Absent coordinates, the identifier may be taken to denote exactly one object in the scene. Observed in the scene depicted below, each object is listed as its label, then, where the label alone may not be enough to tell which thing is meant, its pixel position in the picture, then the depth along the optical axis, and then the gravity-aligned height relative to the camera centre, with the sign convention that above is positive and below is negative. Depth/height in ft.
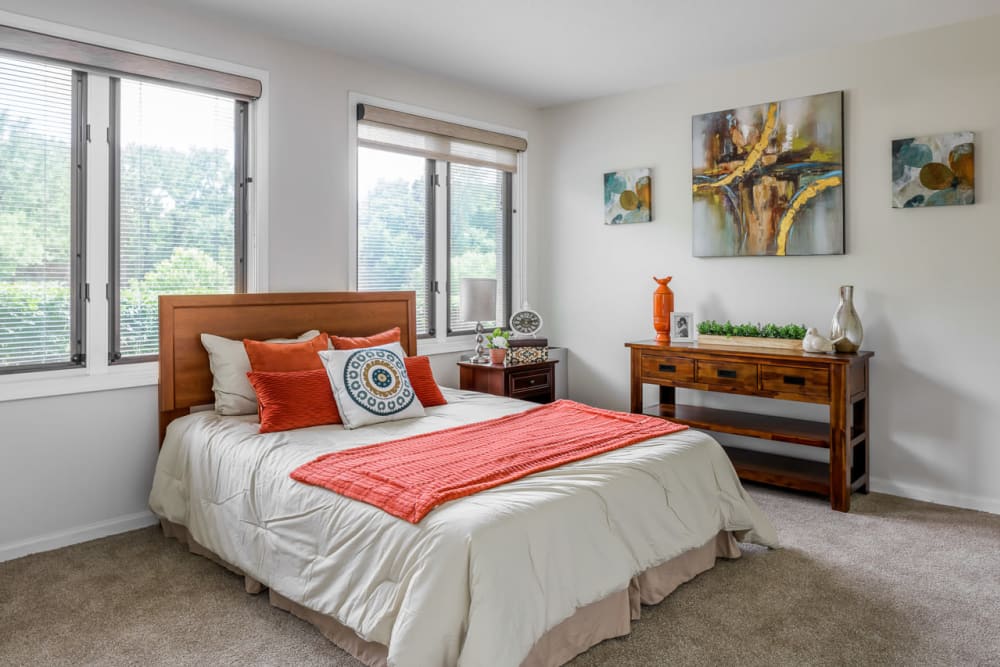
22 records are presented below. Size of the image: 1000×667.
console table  11.93 -1.14
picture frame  14.57 +0.10
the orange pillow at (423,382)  11.90 -0.88
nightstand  14.74 -1.06
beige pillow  10.84 -0.71
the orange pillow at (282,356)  11.00 -0.40
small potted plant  14.92 -0.28
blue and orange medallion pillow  10.42 -0.86
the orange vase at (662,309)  14.70 +0.49
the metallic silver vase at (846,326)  12.39 +0.11
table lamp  15.06 +0.65
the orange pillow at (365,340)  12.40 -0.16
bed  6.24 -2.24
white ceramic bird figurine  12.48 -0.20
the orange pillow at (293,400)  9.98 -1.02
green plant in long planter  13.24 +0.03
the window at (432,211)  14.33 +2.75
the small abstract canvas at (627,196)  15.97 +3.19
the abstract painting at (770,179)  13.28 +3.11
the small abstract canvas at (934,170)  11.86 +2.85
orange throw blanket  7.24 -1.54
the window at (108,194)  9.97 +2.17
